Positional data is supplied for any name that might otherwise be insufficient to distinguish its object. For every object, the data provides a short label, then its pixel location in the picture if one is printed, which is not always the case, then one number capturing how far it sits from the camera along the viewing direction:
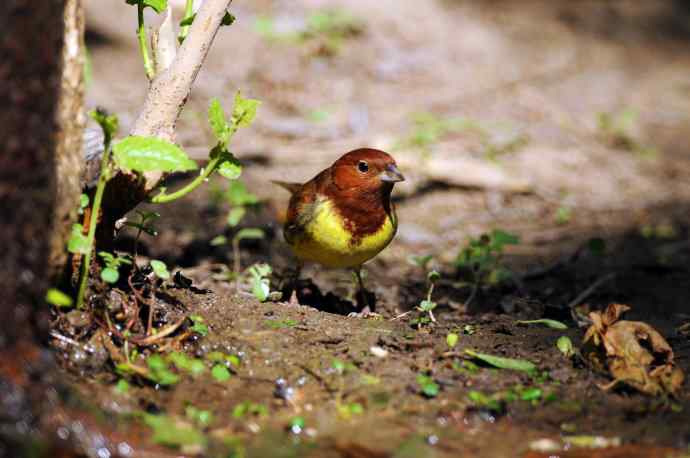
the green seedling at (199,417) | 5.89
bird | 9.22
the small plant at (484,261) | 10.38
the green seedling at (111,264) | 6.32
